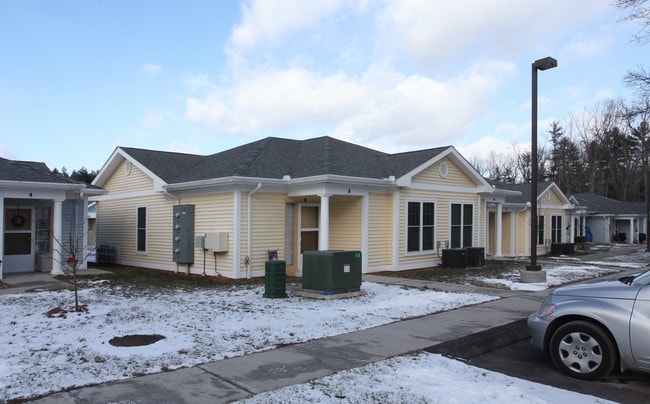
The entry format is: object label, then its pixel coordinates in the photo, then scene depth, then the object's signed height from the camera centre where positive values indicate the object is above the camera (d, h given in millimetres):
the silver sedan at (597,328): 5273 -1216
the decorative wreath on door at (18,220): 15695 -181
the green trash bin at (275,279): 10867 -1368
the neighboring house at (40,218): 14500 -116
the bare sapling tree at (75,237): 15656 -699
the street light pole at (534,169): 13719 +1361
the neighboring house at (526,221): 24422 -149
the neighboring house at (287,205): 14508 +358
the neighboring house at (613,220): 40938 -108
